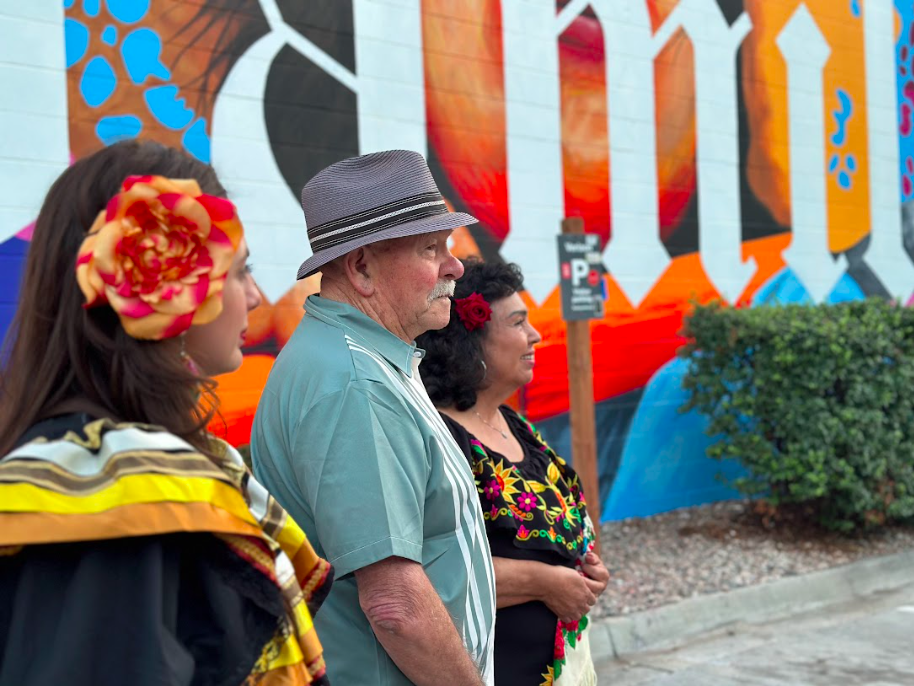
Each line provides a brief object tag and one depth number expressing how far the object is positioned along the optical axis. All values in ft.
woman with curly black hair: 9.37
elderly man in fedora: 6.56
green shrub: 24.02
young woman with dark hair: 4.15
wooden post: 19.75
